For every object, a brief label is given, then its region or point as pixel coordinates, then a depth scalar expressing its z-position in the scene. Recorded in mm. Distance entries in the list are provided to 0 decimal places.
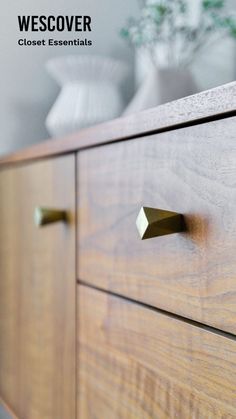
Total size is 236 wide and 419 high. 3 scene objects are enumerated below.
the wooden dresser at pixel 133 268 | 413
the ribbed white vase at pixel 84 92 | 1016
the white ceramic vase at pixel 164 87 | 880
